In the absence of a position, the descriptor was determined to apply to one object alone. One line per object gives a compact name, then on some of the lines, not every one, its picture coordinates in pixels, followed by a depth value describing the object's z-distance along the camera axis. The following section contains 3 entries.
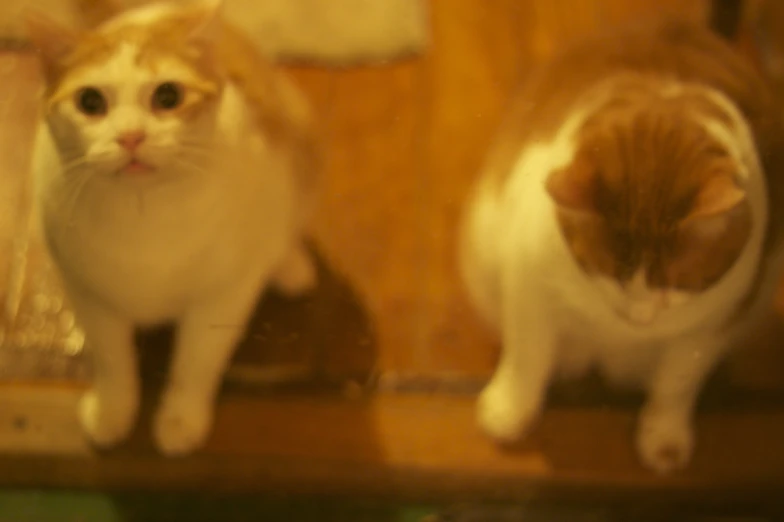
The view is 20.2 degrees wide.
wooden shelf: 1.37
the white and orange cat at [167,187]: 1.19
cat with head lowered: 1.17
